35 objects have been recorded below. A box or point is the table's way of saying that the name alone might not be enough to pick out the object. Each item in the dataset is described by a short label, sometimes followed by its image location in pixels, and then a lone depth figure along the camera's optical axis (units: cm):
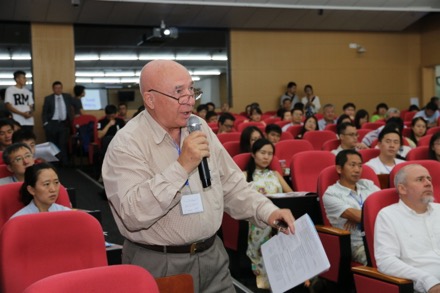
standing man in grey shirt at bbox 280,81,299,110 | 1177
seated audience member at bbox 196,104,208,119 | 921
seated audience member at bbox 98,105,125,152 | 807
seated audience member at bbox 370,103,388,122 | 1120
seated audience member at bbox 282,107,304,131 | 848
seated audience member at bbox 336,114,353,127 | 761
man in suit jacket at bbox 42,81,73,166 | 892
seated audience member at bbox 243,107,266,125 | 902
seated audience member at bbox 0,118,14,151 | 561
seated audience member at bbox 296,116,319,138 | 758
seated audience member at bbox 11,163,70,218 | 333
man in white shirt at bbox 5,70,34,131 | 855
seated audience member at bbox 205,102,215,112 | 1010
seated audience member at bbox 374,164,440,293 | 280
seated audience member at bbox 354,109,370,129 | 861
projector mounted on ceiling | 1012
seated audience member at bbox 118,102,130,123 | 986
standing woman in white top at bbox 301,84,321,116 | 1127
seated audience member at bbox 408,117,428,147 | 675
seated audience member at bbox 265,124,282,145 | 632
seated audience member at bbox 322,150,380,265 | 362
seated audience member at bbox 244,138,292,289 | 443
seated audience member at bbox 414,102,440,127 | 910
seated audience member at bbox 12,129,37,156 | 504
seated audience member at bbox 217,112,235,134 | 736
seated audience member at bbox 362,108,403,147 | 664
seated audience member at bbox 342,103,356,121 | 958
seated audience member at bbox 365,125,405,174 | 496
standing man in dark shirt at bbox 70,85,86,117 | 935
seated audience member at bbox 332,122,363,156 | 589
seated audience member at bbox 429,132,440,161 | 486
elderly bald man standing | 171
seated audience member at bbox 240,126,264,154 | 532
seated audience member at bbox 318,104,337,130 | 875
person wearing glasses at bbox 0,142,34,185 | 408
